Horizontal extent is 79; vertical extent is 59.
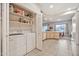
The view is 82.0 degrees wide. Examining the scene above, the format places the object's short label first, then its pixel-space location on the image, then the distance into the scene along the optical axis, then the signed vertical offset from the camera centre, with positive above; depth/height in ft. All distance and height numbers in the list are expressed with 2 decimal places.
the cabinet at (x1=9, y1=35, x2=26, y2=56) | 3.79 -1.53
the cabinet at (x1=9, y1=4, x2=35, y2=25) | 4.51 +1.67
